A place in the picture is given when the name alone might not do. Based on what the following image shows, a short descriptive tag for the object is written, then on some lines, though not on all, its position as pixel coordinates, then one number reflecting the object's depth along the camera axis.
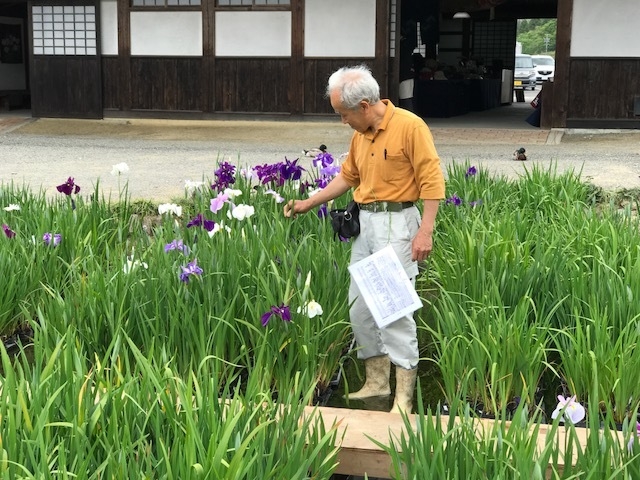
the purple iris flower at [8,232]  3.62
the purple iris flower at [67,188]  4.02
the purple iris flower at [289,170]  4.11
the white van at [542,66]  35.59
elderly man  2.77
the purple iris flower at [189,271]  2.87
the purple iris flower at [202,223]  3.35
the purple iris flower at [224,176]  4.25
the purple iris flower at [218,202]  3.56
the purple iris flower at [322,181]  4.17
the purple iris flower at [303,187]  4.32
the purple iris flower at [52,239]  3.57
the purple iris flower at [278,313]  2.61
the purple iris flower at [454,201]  4.17
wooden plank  2.36
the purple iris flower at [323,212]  3.88
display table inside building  15.14
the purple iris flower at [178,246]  3.20
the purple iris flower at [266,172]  4.21
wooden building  11.31
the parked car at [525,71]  31.53
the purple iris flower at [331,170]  4.07
